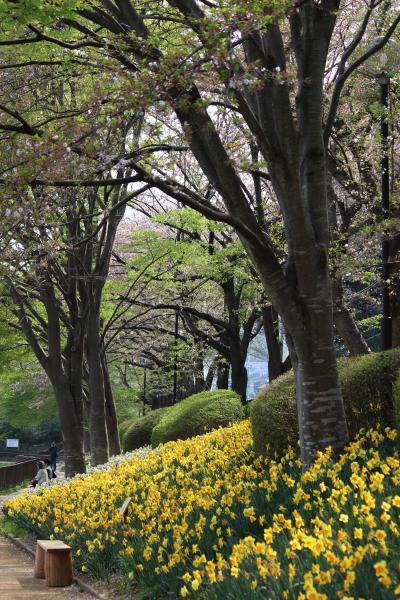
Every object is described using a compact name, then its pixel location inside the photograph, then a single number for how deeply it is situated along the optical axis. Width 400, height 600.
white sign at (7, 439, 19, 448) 51.71
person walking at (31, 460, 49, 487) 20.80
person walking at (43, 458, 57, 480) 23.88
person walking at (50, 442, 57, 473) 32.95
